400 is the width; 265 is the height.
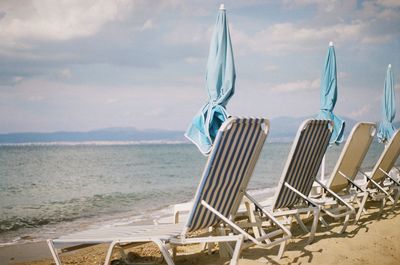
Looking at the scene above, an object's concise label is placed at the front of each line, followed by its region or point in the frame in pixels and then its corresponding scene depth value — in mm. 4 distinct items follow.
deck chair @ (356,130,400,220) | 5910
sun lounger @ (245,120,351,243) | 4270
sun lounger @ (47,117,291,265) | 3236
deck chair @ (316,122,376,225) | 5293
